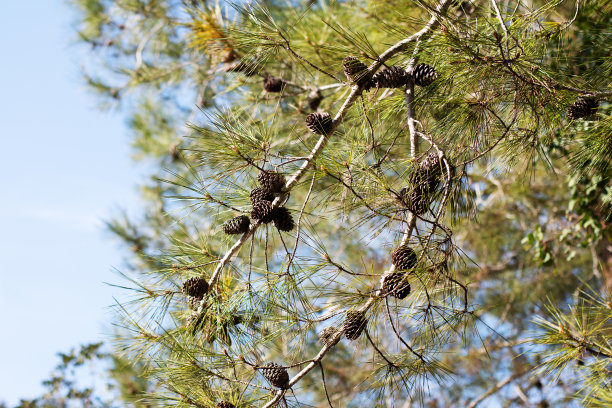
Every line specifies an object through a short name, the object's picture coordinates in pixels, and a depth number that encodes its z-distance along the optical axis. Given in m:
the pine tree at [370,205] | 3.54
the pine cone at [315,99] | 4.31
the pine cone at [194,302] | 3.65
